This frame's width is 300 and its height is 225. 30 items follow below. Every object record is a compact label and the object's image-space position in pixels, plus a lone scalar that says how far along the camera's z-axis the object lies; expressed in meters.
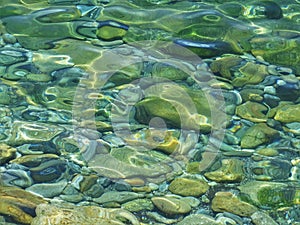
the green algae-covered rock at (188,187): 4.35
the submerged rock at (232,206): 4.19
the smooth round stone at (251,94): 5.36
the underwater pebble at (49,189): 4.29
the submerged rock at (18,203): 3.97
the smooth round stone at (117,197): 4.28
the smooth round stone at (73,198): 4.26
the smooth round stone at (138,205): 4.20
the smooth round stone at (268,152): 4.76
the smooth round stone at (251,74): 5.58
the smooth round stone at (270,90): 5.45
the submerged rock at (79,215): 3.93
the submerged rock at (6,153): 4.57
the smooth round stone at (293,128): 4.99
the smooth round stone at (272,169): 4.55
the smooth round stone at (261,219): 4.10
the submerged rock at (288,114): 5.10
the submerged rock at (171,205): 4.18
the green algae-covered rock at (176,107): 5.05
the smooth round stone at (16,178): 4.36
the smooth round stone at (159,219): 4.09
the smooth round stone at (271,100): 5.29
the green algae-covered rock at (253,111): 5.13
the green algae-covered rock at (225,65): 5.67
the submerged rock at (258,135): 4.86
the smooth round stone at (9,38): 6.10
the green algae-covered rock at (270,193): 4.29
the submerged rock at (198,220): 4.08
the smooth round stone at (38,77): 5.52
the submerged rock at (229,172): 4.51
